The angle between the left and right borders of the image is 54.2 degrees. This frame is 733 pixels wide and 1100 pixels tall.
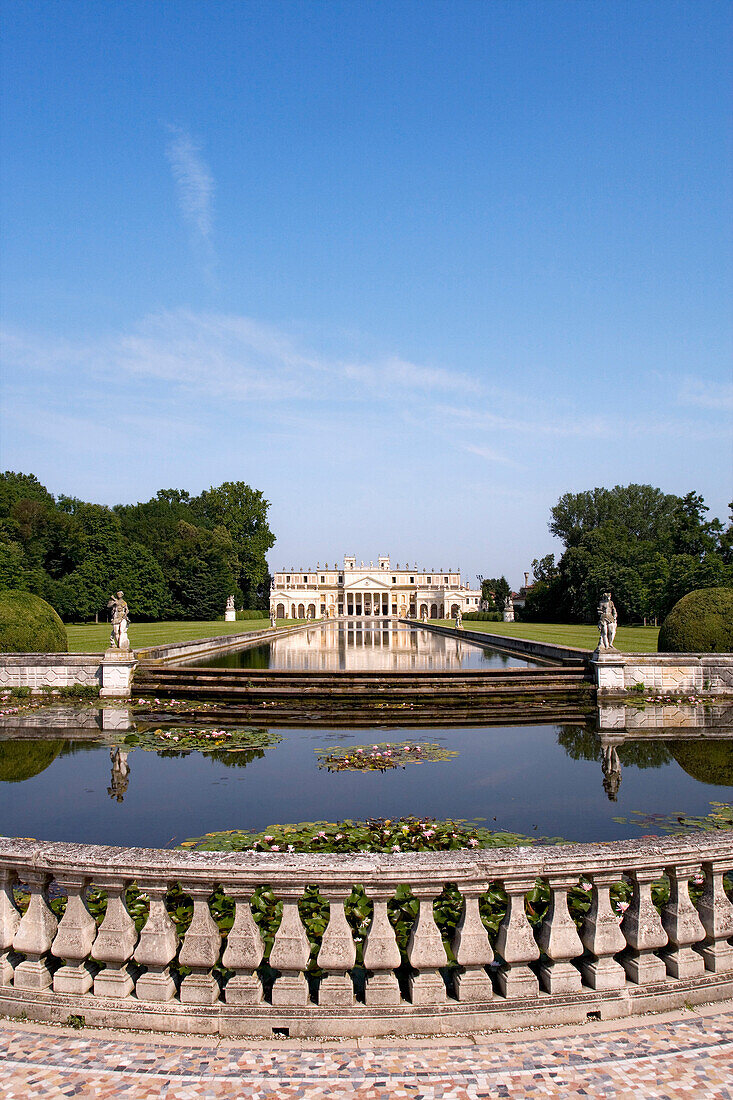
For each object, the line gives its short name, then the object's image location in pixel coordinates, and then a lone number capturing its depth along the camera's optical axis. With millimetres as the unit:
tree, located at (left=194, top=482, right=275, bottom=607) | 82750
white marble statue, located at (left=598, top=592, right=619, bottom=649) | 14953
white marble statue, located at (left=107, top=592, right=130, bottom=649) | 15000
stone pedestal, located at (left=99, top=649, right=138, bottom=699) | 14688
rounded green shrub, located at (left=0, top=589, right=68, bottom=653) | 16109
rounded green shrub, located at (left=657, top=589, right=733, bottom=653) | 16375
